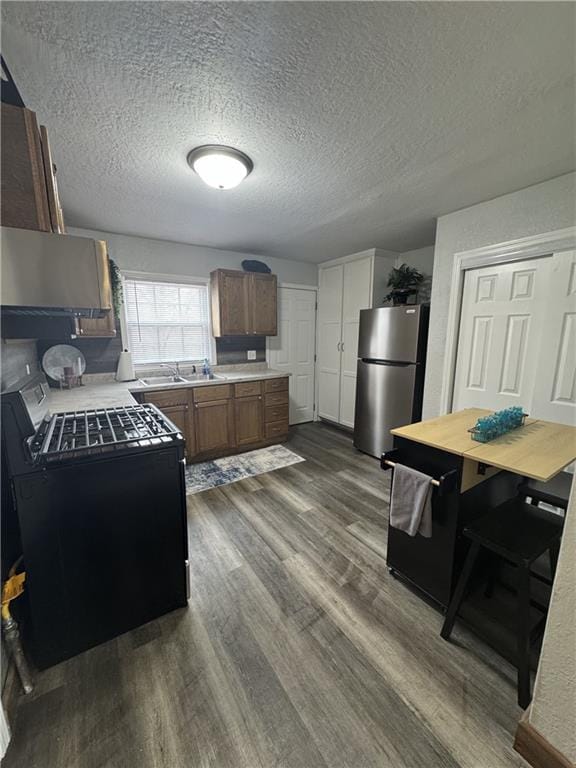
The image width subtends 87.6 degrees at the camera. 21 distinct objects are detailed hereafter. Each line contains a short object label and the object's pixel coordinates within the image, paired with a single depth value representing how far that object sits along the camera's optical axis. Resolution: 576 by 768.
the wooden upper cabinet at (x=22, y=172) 0.94
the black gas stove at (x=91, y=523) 1.23
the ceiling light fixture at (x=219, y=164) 1.74
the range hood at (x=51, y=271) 0.99
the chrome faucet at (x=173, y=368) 3.63
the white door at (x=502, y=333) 2.25
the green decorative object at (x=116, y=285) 2.89
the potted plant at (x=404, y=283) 3.48
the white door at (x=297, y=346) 4.45
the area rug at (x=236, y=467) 3.00
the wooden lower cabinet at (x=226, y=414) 3.16
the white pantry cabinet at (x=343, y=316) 3.88
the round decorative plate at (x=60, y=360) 2.86
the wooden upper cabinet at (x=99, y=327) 2.86
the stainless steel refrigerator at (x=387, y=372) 3.05
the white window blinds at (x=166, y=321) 3.44
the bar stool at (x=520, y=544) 1.20
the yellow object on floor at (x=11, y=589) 1.18
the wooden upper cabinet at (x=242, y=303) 3.64
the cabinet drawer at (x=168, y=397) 2.99
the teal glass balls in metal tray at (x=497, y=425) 1.54
